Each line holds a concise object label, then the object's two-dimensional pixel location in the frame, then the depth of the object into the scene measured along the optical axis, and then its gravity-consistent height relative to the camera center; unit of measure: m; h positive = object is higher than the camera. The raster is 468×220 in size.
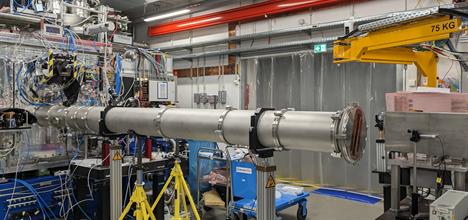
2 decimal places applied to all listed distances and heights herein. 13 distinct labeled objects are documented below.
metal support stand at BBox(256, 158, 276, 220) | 1.93 -0.43
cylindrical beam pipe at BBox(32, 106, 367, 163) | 1.72 -0.09
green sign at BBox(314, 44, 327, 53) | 6.03 +1.00
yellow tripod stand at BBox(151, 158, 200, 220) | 2.98 -0.60
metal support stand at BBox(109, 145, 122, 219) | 2.85 -0.55
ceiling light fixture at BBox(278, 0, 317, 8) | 6.48 +1.89
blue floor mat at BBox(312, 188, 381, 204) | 5.47 -1.33
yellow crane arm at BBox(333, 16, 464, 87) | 2.69 +0.55
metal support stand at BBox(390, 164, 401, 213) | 2.55 -0.54
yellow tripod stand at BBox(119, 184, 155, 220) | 2.75 -0.70
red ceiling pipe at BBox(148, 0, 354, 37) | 6.51 +1.91
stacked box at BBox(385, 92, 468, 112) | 2.83 +0.06
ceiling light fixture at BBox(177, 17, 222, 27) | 7.93 +1.95
